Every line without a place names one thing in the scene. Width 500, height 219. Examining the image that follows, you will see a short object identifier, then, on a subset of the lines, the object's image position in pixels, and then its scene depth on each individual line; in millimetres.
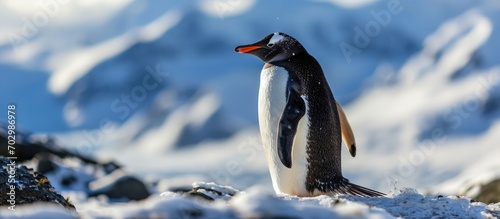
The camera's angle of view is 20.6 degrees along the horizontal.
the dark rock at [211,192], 9484
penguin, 10523
